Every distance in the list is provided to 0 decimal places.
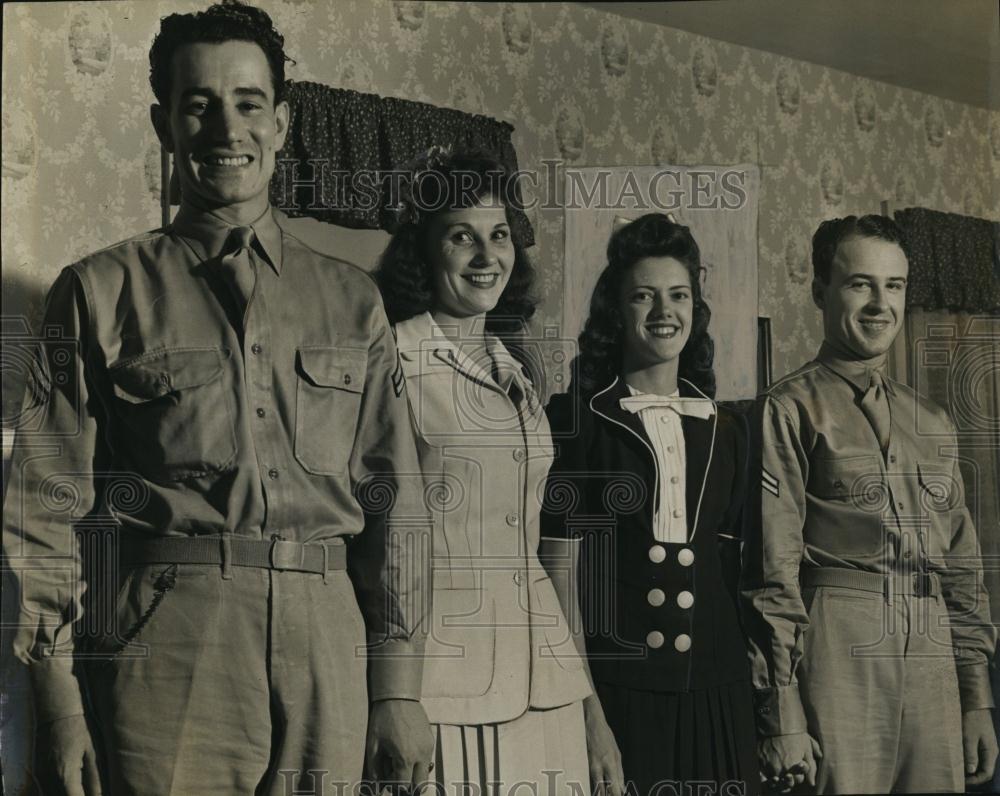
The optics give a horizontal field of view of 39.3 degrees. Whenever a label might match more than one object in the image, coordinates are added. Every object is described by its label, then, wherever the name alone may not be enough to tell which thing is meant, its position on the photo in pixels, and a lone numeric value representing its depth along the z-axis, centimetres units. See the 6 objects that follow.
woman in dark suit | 298
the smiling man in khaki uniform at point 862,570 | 307
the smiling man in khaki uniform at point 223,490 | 274
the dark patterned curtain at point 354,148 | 297
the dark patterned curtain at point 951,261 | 322
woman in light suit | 291
